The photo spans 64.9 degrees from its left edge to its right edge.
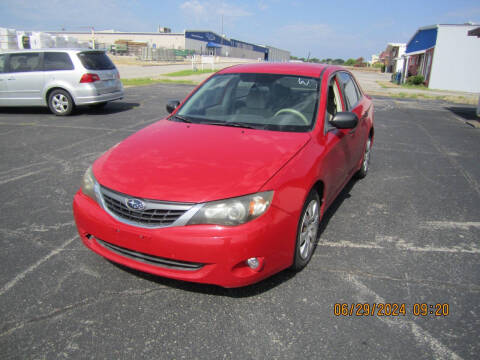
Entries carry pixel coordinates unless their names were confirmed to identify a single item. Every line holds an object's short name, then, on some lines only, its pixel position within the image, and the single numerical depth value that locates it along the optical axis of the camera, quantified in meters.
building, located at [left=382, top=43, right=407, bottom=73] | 57.90
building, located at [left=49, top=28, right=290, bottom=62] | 92.69
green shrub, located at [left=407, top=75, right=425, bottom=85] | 30.45
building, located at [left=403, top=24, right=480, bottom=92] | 27.83
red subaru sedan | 2.42
